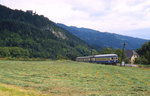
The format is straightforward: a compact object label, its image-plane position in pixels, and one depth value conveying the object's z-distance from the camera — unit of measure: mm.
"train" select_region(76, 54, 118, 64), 63141
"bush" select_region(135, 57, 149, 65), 84800
